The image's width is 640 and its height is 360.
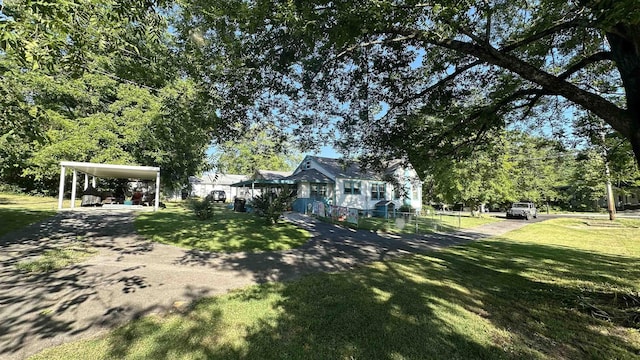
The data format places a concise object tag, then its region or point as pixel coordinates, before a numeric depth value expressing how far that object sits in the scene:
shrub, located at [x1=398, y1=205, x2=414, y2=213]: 27.79
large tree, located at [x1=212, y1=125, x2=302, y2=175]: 56.12
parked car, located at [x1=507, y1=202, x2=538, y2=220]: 29.58
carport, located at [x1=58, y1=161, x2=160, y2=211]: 16.72
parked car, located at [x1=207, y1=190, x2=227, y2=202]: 43.46
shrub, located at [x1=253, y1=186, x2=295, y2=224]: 14.34
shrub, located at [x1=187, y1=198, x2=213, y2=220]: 15.17
